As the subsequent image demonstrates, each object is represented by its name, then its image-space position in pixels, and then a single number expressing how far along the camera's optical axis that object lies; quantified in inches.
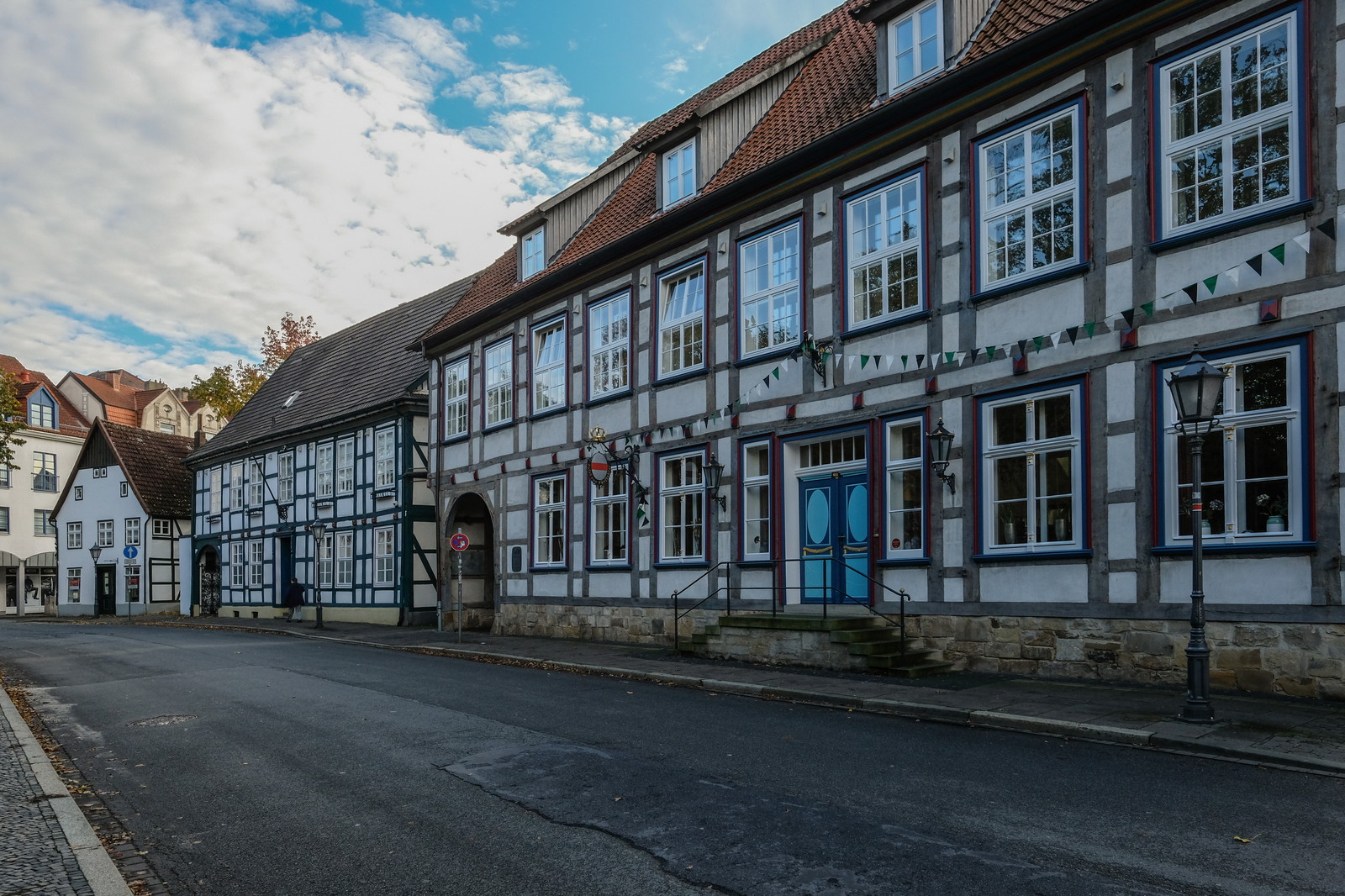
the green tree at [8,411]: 1466.2
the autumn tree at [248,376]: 1963.6
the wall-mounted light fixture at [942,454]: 550.3
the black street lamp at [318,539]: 1204.6
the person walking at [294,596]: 1328.7
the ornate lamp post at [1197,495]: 367.9
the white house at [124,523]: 1859.0
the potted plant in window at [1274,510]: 426.0
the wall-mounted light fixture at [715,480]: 699.9
